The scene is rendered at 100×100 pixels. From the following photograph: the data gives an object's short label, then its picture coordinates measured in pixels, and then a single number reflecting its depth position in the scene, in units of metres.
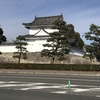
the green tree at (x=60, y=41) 27.77
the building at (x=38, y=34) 37.50
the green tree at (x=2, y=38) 36.00
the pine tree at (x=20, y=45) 31.42
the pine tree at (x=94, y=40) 27.15
